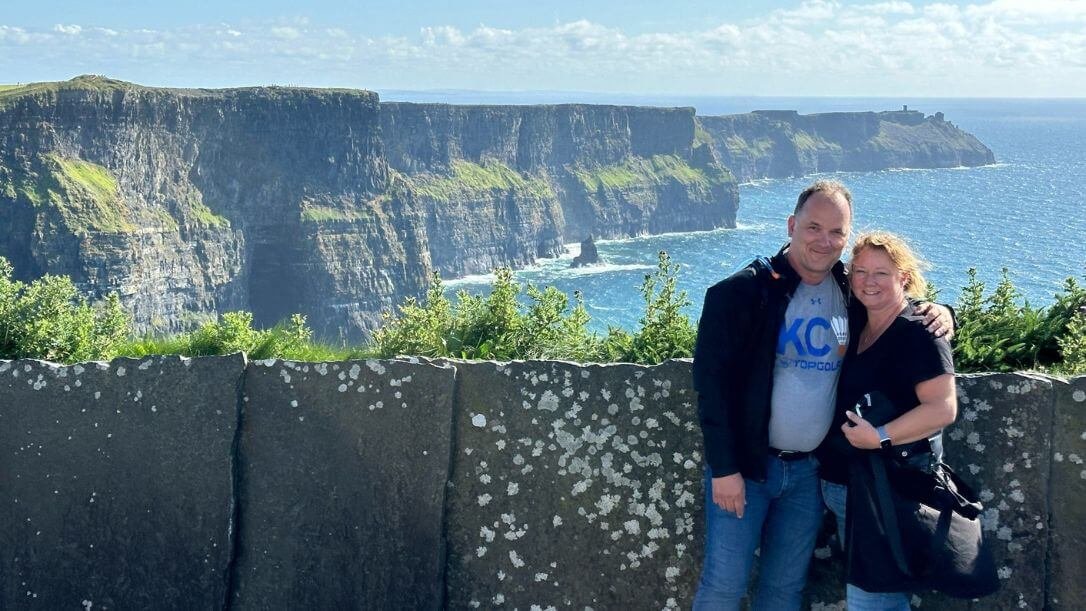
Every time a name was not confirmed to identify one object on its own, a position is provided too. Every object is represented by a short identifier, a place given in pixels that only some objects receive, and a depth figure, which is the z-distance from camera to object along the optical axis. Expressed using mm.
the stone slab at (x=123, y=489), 5047
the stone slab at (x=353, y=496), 4992
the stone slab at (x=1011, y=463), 4750
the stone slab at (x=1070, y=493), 4699
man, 4461
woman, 4312
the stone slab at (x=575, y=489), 4984
